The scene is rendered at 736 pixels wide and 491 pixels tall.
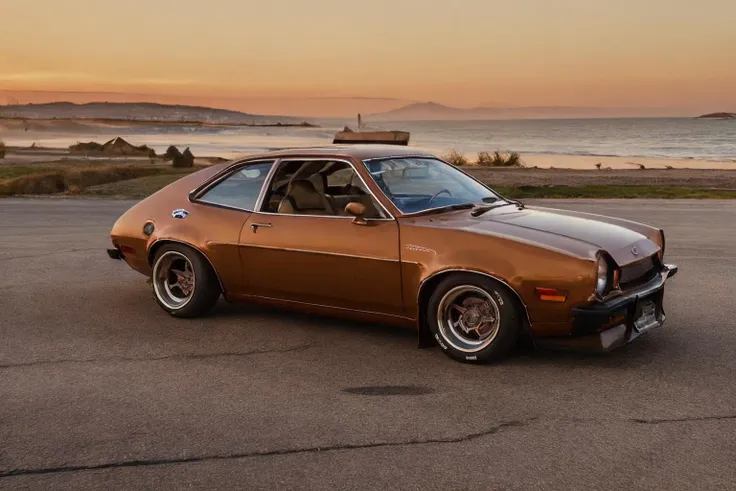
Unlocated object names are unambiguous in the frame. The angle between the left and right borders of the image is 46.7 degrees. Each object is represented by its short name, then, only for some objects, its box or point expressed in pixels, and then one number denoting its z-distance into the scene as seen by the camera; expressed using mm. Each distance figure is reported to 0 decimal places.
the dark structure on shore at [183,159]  31141
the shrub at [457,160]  34744
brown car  5637
